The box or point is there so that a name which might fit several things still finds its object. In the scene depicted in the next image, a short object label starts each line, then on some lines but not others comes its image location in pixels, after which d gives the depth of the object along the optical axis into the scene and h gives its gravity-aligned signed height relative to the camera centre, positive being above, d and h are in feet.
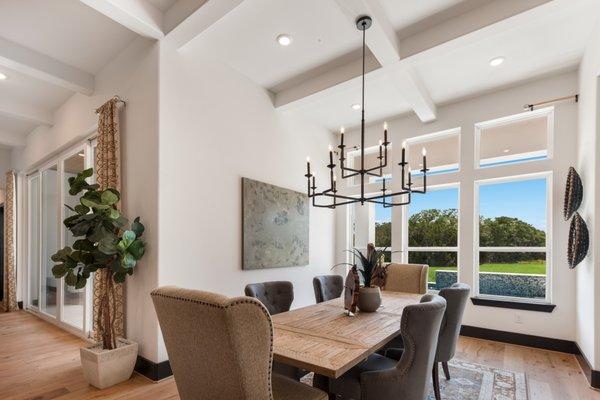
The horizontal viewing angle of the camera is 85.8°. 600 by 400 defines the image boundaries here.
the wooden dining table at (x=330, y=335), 5.26 -2.78
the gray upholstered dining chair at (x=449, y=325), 8.23 -3.36
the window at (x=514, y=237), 13.53 -1.66
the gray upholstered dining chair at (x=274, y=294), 9.55 -3.02
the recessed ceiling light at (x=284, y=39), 10.71 +5.37
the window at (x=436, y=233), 15.67 -1.74
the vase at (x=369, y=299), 8.58 -2.67
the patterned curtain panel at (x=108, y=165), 10.80 +1.18
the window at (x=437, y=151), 16.07 +2.49
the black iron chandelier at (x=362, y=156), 7.91 +1.12
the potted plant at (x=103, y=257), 9.44 -1.78
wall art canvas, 13.03 -1.24
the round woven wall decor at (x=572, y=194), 11.16 +0.18
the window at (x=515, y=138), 13.75 +2.72
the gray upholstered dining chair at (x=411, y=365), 5.74 -3.03
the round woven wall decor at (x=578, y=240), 10.28 -1.34
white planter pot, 9.34 -4.91
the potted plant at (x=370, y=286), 8.59 -2.37
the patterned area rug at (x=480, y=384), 9.02 -5.59
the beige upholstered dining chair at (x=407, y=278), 12.15 -3.08
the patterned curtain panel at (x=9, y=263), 19.81 -3.98
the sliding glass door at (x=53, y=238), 14.74 -2.10
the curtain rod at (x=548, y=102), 12.34 +3.84
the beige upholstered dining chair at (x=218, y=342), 4.30 -2.04
